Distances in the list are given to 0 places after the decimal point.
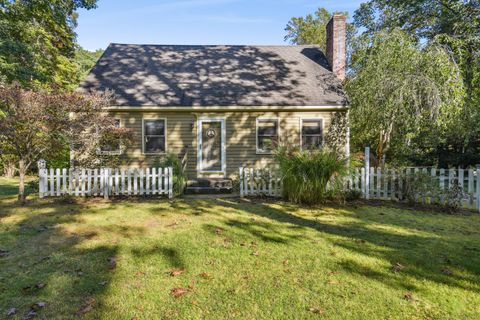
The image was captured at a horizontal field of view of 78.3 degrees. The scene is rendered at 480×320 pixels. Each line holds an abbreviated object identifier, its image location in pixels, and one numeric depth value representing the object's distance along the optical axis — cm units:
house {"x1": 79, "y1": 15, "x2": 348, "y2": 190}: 1194
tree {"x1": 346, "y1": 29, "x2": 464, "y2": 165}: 890
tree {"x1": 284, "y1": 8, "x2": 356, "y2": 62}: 3388
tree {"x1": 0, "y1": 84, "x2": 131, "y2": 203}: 744
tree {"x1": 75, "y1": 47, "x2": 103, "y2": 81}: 3481
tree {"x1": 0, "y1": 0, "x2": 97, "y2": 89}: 1351
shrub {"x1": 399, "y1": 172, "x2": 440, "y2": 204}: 808
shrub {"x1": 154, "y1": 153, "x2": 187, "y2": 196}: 965
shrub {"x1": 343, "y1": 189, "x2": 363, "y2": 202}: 873
